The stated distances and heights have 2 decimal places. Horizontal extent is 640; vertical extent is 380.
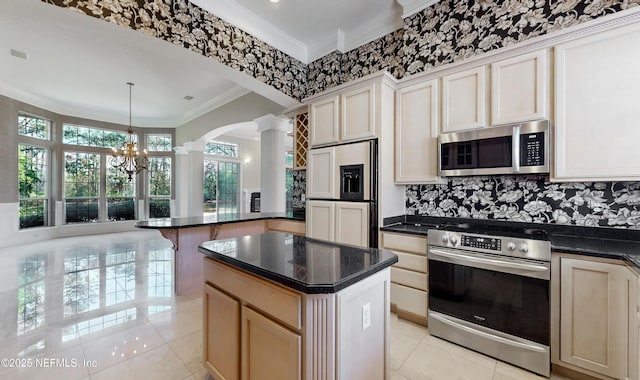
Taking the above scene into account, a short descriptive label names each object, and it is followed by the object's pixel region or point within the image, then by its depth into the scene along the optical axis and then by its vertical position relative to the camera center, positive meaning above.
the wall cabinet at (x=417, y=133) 2.73 +0.59
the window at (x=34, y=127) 6.06 +1.50
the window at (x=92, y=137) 7.08 +1.49
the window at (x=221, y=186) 8.12 +0.08
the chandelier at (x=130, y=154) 5.61 +0.75
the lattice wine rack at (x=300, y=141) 4.12 +0.75
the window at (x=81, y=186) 7.07 +0.07
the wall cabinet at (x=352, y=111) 2.81 +0.90
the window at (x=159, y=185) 8.17 +0.11
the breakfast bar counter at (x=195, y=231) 3.27 -0.59
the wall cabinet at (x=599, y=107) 1.85 +0.60
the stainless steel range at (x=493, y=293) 1.88 -0.83
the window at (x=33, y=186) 6.13 +0.07
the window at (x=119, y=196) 7.74 -0.22
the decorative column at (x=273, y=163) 4.77 +0.46
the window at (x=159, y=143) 8.19 +1.43
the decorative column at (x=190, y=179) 7.35 +0.27
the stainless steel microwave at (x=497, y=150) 2.16 +0.34
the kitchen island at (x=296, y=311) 1.11 -0.60
